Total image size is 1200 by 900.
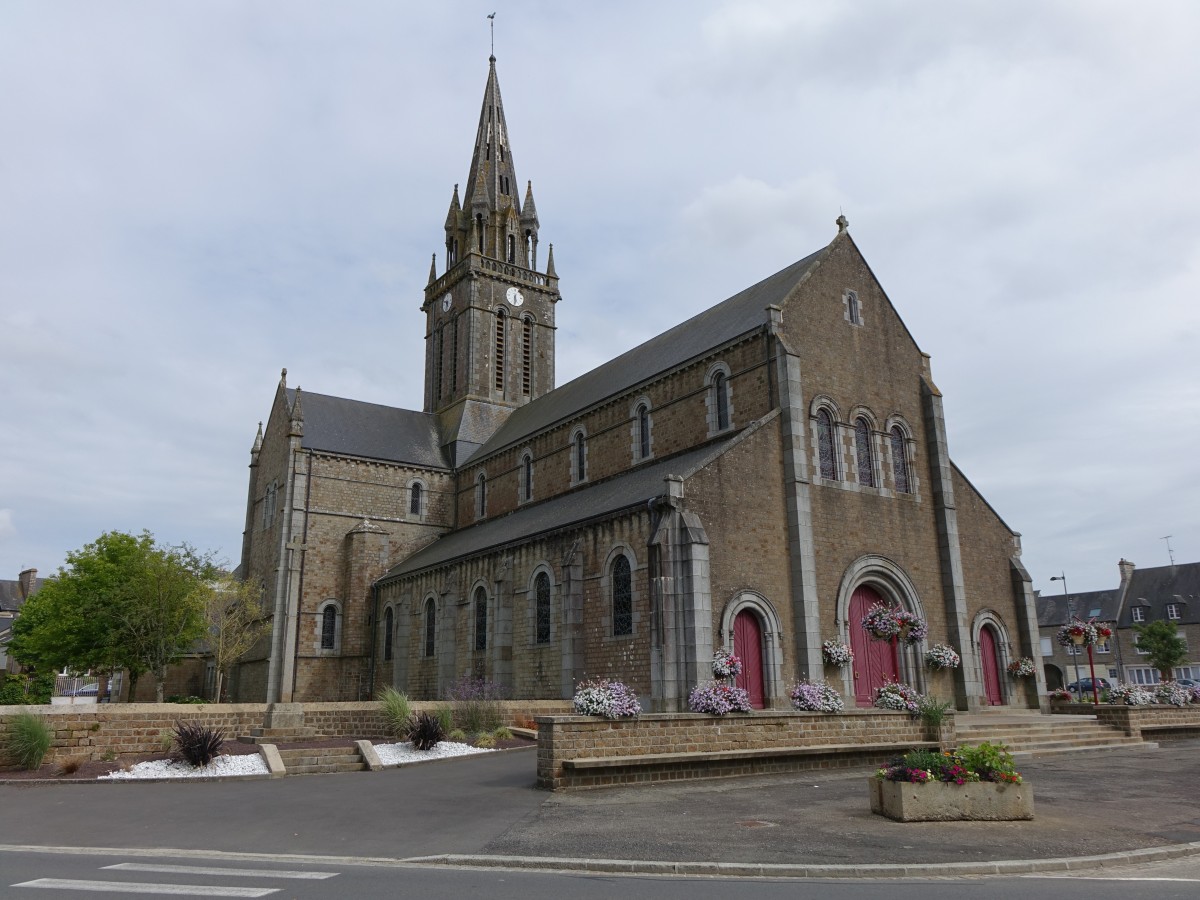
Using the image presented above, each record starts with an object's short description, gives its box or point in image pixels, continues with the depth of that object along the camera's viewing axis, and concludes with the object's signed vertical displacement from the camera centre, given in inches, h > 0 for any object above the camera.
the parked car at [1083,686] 1571.1 -17.7
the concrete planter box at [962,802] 429.7 -57.2
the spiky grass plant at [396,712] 780.0 -20.7
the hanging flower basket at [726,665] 788.6 +14.6
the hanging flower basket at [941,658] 959.0 +21.5
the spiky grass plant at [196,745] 642.8 -37.5
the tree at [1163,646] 1894.7 +59.2
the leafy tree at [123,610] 1214.3 +110.2
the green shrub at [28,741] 649.6 -33.1
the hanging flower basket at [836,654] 872.3 +24.9
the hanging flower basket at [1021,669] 1047.0 +9.8
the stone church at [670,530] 857.5 +174.3
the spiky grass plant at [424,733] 714.2 -35.2
